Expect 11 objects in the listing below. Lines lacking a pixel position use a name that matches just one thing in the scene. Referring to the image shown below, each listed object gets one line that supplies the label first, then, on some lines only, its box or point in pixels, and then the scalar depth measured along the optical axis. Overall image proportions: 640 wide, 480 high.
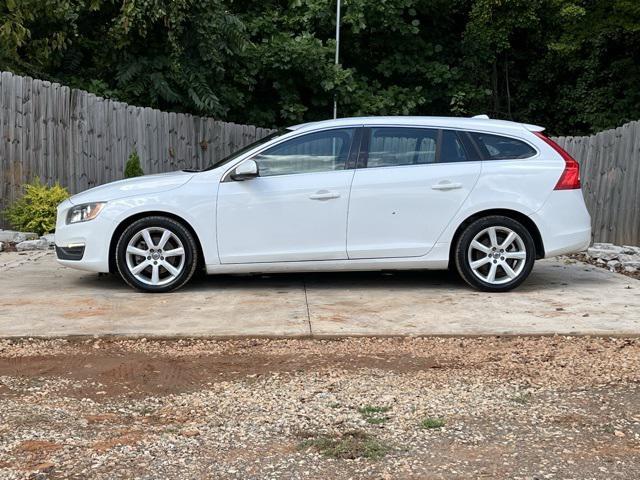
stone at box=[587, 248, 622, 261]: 9.66
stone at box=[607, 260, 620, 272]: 9.20
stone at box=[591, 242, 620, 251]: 10.28
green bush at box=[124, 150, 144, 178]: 11.45
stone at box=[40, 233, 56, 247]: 10.24
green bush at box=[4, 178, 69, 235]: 10.91
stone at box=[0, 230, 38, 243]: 10.47
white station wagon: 7.24
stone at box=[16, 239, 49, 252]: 10.16
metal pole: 16.49
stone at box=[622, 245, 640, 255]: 9.99
